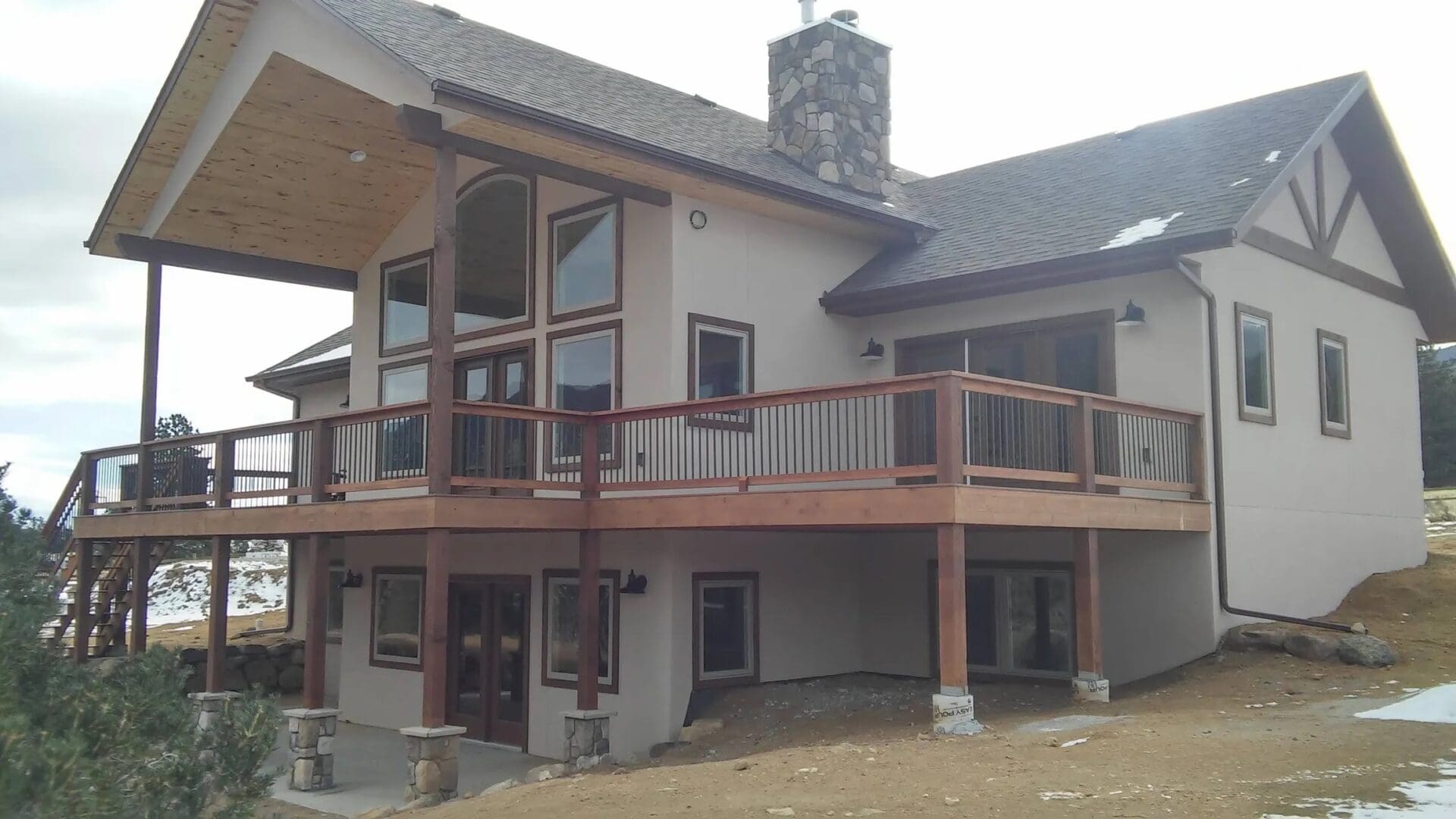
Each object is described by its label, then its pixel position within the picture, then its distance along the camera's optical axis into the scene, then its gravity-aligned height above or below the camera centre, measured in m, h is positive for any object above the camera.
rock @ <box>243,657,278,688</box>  20.47 -2.36
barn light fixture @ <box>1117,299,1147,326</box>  12.73 +2.19
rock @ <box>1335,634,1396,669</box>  11.71 -1.16
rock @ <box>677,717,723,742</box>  12.34 -1.99
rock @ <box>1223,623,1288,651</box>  12.19 -1.07
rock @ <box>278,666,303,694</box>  20.67 -2.50
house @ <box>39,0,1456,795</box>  11.59 +1.75
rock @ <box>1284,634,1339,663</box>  11.88 -1.12
